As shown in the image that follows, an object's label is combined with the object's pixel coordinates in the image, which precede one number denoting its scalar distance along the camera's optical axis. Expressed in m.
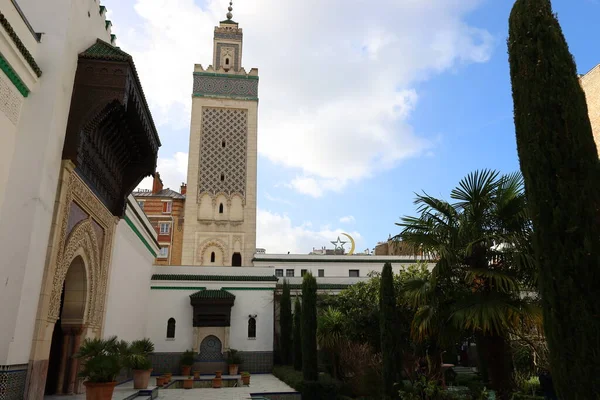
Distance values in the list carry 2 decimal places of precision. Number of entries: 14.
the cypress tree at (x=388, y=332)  7.85
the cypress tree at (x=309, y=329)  10.62
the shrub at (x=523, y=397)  6.64
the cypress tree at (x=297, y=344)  14.99
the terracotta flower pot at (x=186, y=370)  16.41
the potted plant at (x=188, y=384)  13.49
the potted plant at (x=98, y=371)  6.73
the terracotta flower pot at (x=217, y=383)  13.41
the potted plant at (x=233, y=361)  16.59
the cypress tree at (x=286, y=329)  17.41
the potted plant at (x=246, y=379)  13.54
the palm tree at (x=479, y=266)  6.18
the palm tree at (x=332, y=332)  12.61
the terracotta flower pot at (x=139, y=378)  10.88
